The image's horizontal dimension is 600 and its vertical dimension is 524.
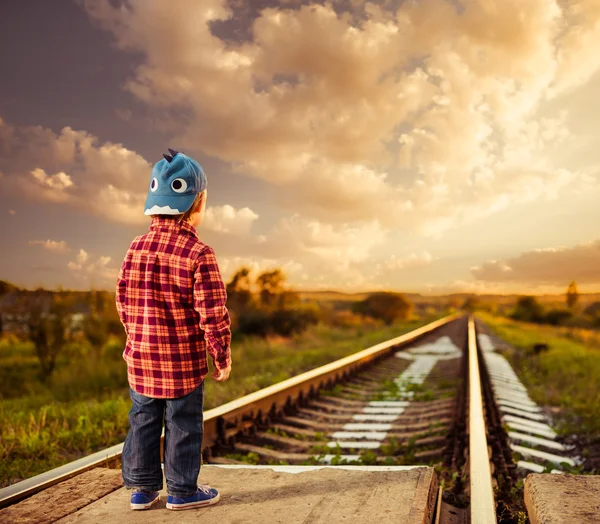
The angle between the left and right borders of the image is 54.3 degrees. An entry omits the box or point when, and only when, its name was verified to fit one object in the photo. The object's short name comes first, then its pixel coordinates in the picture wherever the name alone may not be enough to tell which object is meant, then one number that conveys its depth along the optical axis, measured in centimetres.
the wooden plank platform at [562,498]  232
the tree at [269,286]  2666
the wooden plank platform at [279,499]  247
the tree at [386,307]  4716
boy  252
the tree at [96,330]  1608
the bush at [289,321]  2189
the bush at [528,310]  6331
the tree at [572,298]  6725
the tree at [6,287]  1554
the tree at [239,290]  2482
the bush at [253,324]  2114
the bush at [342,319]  3052
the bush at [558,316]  5839
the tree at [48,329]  1510
